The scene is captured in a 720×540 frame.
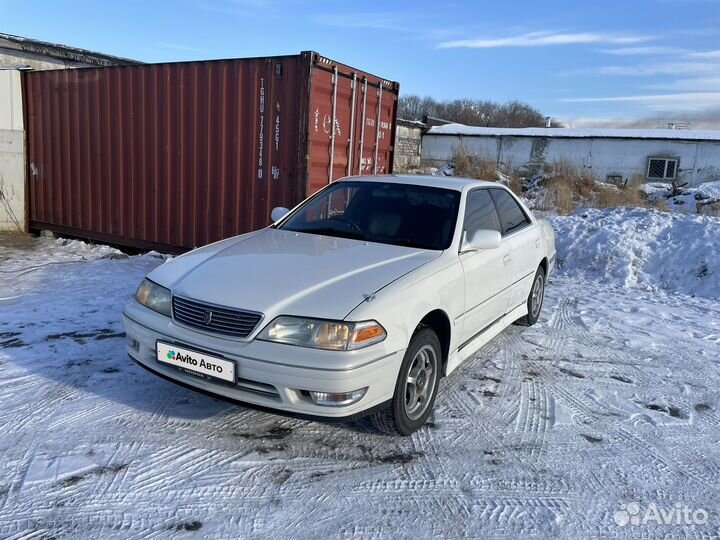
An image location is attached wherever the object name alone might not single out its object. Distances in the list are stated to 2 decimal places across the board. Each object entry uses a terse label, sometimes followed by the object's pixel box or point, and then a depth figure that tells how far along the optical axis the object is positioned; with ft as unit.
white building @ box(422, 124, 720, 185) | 88.99
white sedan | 9.37
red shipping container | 24.49
